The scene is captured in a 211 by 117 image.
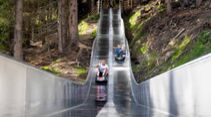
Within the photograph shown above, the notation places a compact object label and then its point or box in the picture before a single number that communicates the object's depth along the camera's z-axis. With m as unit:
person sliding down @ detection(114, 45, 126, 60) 33.29
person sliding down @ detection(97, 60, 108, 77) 22.67
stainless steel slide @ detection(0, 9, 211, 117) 7.16
